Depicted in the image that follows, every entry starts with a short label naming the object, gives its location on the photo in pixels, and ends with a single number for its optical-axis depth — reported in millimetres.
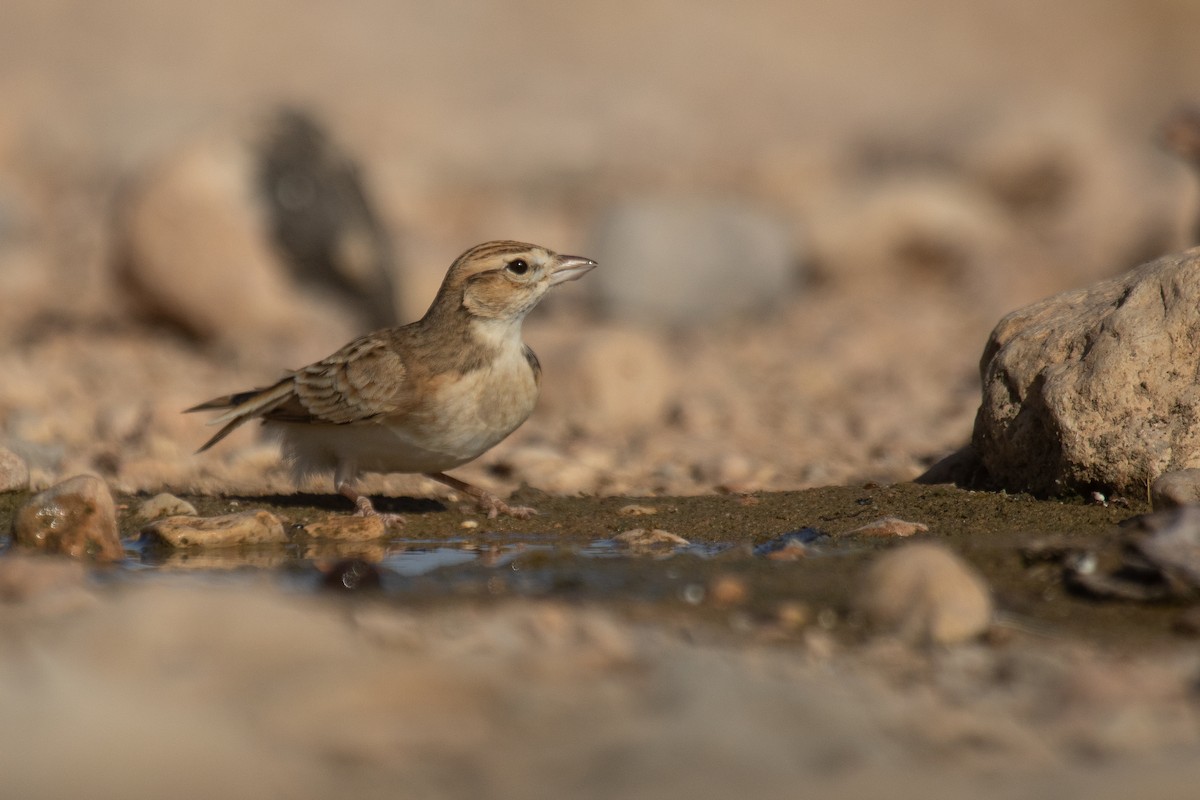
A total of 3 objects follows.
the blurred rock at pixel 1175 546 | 8922
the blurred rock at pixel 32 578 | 8750
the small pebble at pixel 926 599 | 8445
